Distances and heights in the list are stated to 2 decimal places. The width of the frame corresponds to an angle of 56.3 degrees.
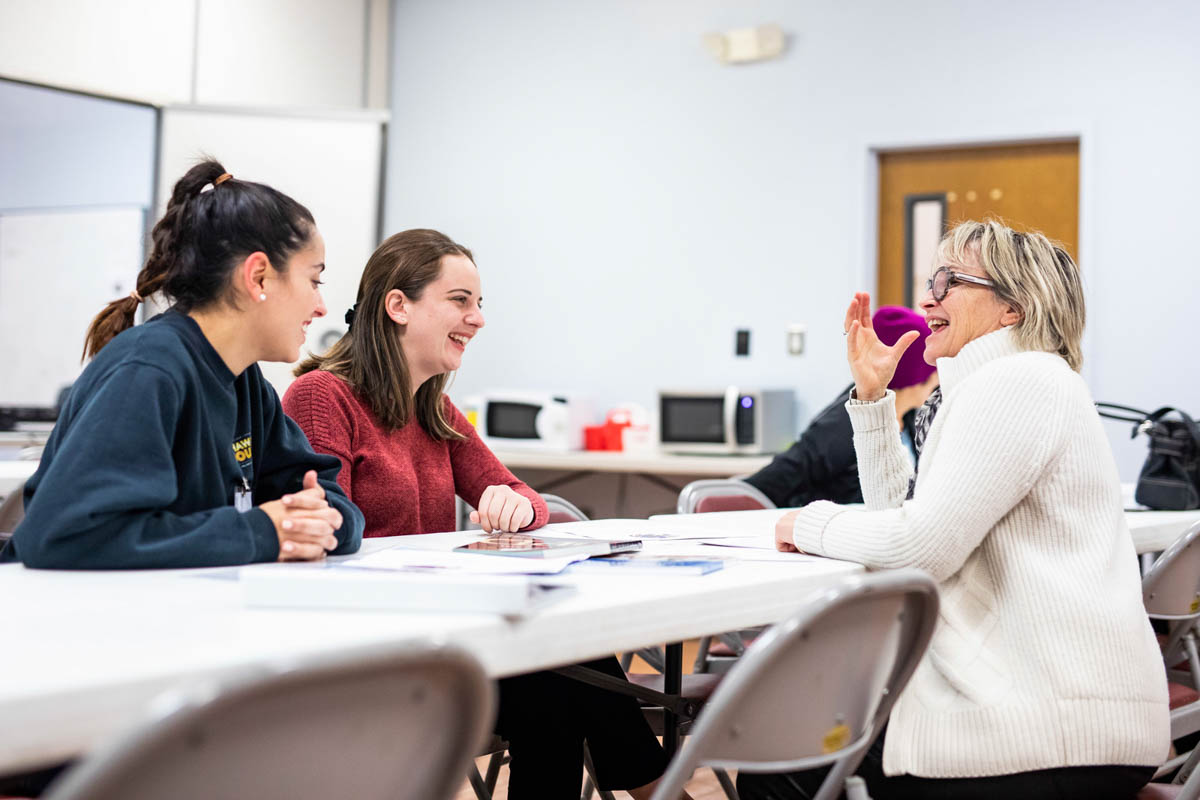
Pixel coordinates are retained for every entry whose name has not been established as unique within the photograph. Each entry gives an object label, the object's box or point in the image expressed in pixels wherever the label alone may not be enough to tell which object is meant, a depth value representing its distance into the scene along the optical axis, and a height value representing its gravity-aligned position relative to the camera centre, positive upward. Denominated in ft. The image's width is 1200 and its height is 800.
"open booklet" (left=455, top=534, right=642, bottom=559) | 4.67 -0.49
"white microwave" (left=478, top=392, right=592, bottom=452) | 15.90 +0.19
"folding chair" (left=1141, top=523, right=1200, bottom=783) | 5.80 -0.88
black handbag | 8.80 -0.17
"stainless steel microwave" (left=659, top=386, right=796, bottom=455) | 15.05 +0.24
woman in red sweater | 5.42 -0.10
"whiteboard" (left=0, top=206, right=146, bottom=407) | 15.67 +1.98
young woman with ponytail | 3.92 +0.01
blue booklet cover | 4.23 -0.50
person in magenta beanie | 9.23 -0.08
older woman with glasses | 4.37 -0.65
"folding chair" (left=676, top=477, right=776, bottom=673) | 7.89 -0.52
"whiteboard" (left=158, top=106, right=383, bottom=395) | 17.13 +4.14
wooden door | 15.23 +3.48
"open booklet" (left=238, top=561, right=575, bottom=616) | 3.20 -0.47
